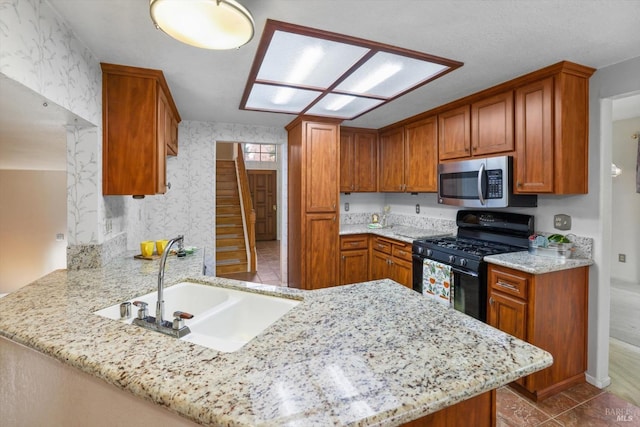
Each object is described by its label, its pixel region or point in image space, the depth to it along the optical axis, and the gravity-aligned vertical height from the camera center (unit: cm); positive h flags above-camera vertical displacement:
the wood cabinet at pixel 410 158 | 340 +62
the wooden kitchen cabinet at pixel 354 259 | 383 -67
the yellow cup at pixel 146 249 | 235 -33
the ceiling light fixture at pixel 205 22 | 118 +78
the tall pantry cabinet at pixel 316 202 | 358 +7
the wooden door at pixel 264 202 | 877 +16
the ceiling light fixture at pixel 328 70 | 181 +101
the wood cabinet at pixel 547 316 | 205 -79
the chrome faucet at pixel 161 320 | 120 -47
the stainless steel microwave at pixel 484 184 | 251 +21
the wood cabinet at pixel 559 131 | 217 +57
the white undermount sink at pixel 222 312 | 139 -54
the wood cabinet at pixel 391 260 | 329 -63
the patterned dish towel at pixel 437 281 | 268 -69
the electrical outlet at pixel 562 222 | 240 -12
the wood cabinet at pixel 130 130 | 214 +56
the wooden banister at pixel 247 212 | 526 -10
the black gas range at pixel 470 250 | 243 -38
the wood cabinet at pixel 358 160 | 410 +66
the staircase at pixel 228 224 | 516 -34
